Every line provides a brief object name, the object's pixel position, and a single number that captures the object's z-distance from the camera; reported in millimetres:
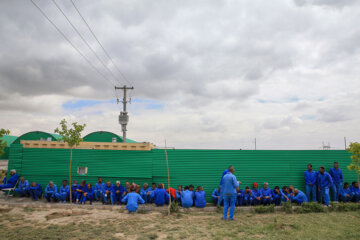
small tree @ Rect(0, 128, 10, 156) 7750
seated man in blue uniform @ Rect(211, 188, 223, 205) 9391
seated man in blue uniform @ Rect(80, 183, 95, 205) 9617
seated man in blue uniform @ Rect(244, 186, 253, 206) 9320
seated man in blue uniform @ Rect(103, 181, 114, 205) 9500
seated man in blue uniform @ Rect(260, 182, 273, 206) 9148
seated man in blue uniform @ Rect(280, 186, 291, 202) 8944
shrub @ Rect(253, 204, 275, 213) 8127
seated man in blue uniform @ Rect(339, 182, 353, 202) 9630
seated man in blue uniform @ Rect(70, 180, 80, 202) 9898
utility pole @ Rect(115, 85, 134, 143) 20056
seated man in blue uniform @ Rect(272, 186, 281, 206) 9216
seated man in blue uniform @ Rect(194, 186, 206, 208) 8891
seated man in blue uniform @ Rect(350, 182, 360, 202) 9680
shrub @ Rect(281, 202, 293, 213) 8047
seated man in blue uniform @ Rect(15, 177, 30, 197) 10344
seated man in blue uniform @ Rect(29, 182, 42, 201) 10266
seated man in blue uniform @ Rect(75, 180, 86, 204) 9641
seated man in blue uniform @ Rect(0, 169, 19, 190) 10598
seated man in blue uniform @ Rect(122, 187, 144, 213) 8055
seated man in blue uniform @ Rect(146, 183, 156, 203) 9320
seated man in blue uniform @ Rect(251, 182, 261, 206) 9214
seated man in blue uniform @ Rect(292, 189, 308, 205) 8832
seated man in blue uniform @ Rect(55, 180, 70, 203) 9750
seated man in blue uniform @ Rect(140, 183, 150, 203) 9430
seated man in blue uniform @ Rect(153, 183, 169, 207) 8930
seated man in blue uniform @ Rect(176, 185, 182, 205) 9211
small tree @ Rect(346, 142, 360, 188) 8477
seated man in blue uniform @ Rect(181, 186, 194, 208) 8758
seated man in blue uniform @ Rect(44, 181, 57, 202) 9770
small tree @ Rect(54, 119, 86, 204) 9281
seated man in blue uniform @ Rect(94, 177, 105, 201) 9881
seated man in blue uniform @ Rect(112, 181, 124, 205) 9609
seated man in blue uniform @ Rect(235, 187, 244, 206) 9328
